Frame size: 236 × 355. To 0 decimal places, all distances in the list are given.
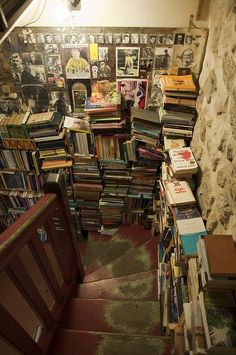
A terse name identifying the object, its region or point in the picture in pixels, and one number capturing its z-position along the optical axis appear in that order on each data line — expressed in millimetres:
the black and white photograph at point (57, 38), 2351
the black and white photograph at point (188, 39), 2272
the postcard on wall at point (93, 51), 2388
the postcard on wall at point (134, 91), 2570
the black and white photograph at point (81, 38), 2342
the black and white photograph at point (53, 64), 2462
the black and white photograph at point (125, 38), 2322
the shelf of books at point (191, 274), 1229
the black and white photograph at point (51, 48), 2402
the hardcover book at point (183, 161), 2107
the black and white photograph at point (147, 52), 2391
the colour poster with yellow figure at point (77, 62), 2418
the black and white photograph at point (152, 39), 2320
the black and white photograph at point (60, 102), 2684
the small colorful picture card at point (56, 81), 2568
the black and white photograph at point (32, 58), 2458
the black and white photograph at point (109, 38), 2328
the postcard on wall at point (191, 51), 2238
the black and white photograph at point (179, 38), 2285
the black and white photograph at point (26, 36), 2344
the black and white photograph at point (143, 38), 2316
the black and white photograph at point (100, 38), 2334
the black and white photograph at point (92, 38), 2340
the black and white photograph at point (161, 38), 2305
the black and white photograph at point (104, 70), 2491
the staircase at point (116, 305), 1726
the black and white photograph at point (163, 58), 2375
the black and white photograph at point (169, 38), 2297
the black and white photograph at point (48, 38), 2350
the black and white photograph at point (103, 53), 2404
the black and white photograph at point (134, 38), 2320
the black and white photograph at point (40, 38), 2351
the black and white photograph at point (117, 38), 2326
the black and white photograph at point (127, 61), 2402
